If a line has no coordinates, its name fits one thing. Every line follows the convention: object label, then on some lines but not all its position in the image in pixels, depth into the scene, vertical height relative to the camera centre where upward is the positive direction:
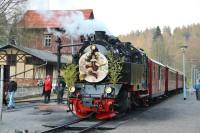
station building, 41.97 +2.64
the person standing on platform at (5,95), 23.75 -0.50
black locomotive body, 16.55 +0.27
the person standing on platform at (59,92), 22.77 -0.32
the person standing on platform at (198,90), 34.08 -0.39
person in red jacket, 24.95 -0.06
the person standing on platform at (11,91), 22.14 -0.26
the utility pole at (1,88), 12.60 -0.09
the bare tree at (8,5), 45.78 +8.70
